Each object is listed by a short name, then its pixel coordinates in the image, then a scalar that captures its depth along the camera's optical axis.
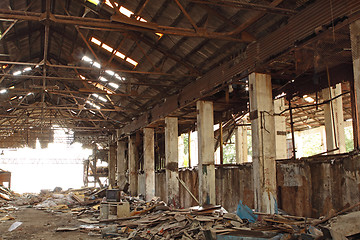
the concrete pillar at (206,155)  12.15
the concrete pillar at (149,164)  19.22
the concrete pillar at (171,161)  16.06
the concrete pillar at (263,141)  8.80
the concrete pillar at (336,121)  14.75
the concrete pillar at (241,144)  21.94
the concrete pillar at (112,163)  30.38
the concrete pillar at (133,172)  22.73
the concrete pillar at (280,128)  16.02
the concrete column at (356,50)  6.26
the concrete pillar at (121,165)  26.20
